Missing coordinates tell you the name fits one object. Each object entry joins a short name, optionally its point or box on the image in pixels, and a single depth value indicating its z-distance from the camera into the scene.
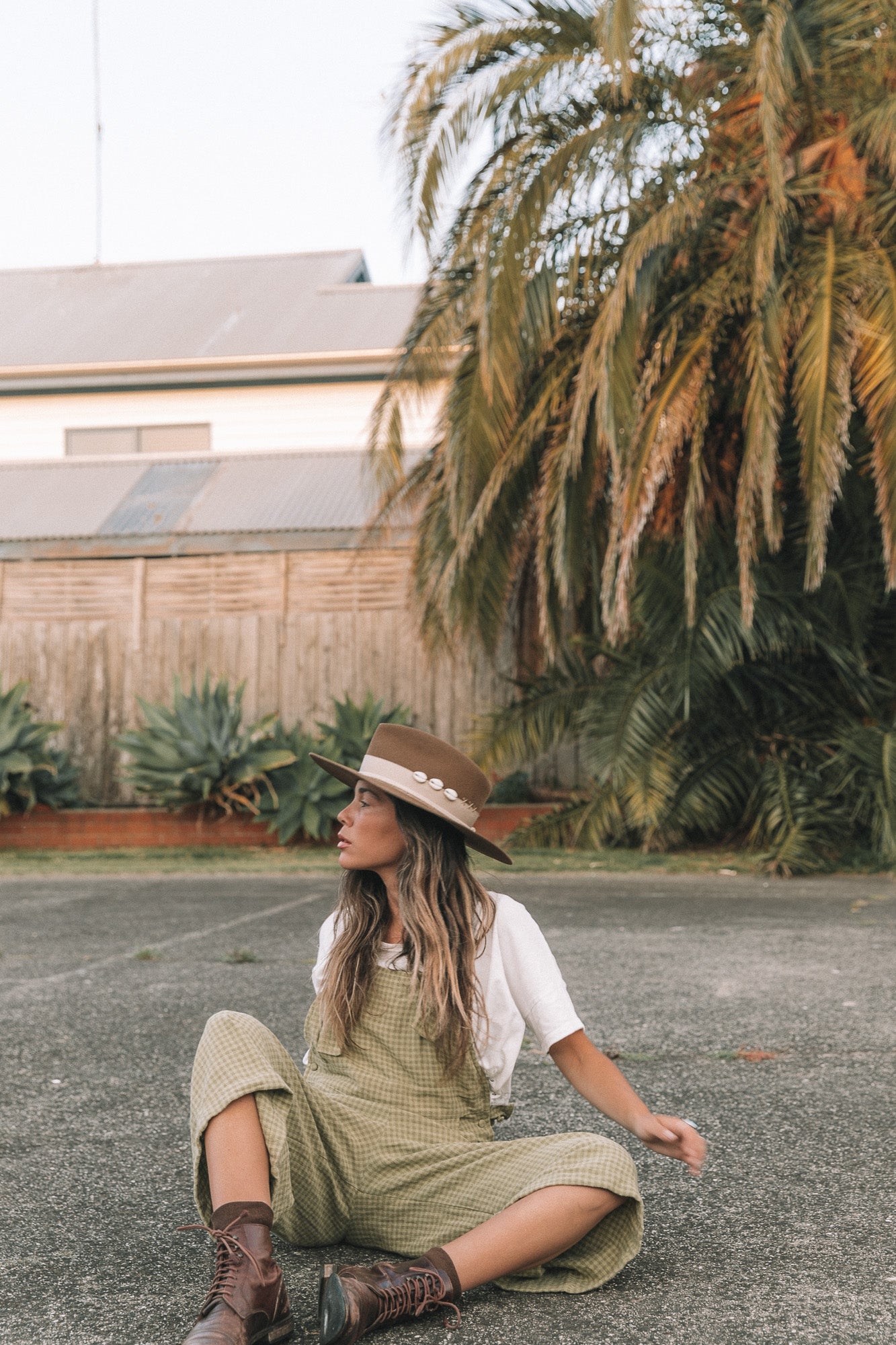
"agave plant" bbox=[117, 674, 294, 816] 10.58
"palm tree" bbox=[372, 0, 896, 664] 8.05
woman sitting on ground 2.36
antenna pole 23.77
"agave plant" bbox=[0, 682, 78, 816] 10.82
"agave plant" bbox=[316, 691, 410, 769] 10.79
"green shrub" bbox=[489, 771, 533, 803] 11.05
